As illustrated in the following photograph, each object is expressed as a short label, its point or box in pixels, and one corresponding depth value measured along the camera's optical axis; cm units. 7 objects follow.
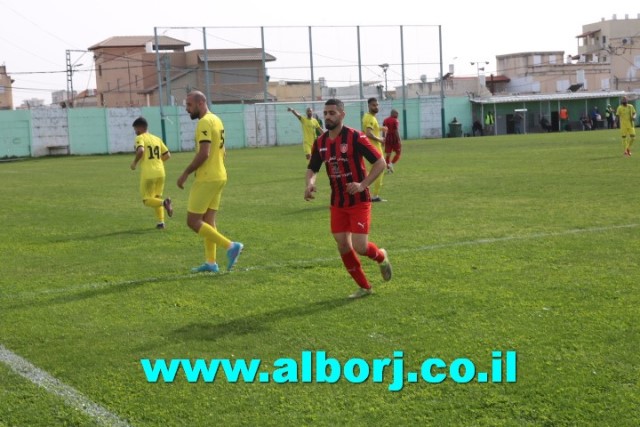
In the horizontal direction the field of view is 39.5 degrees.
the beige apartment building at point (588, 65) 8675
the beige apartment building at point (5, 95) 9119
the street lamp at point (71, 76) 6800
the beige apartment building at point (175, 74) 6078
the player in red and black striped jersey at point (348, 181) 795
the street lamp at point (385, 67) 5959
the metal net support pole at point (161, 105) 5181
